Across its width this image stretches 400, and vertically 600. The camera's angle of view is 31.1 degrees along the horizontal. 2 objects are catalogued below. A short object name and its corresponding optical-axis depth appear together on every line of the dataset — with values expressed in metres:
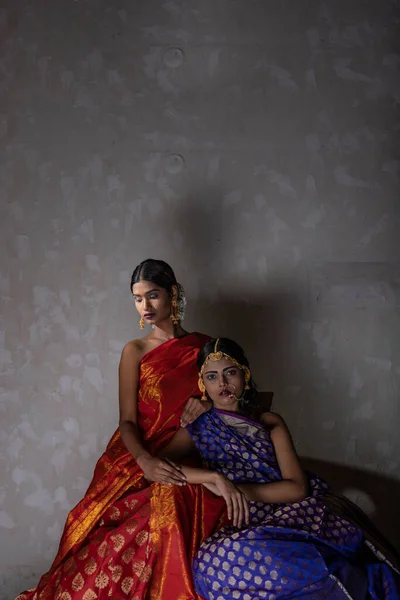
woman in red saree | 2.51
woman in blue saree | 2.29
